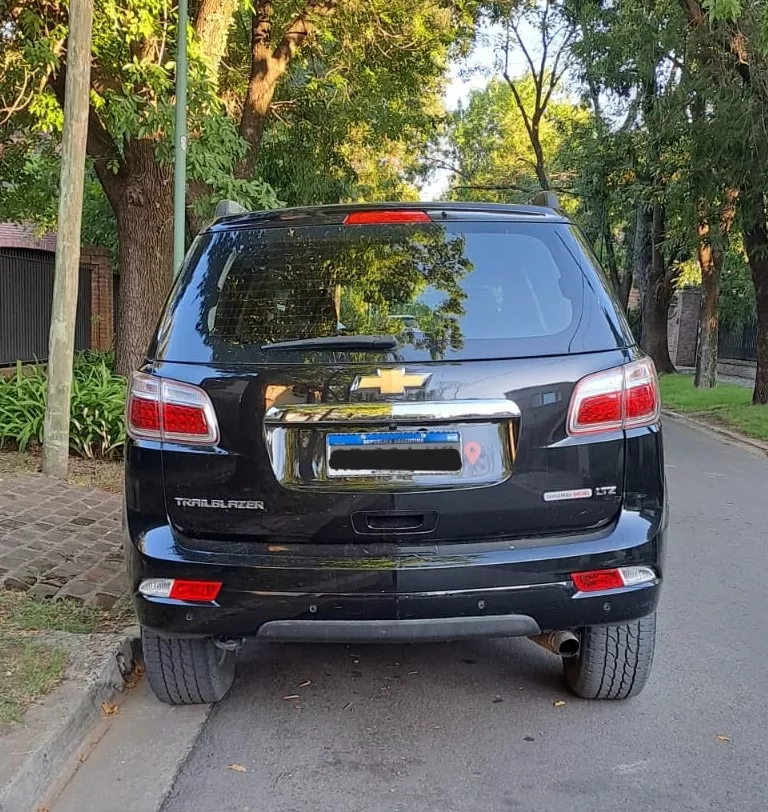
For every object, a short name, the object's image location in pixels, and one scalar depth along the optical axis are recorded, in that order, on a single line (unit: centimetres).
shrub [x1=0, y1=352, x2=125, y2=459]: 823
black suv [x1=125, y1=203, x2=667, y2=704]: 283
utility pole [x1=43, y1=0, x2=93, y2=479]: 701
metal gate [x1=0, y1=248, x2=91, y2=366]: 1395
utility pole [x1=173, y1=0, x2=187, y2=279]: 810
